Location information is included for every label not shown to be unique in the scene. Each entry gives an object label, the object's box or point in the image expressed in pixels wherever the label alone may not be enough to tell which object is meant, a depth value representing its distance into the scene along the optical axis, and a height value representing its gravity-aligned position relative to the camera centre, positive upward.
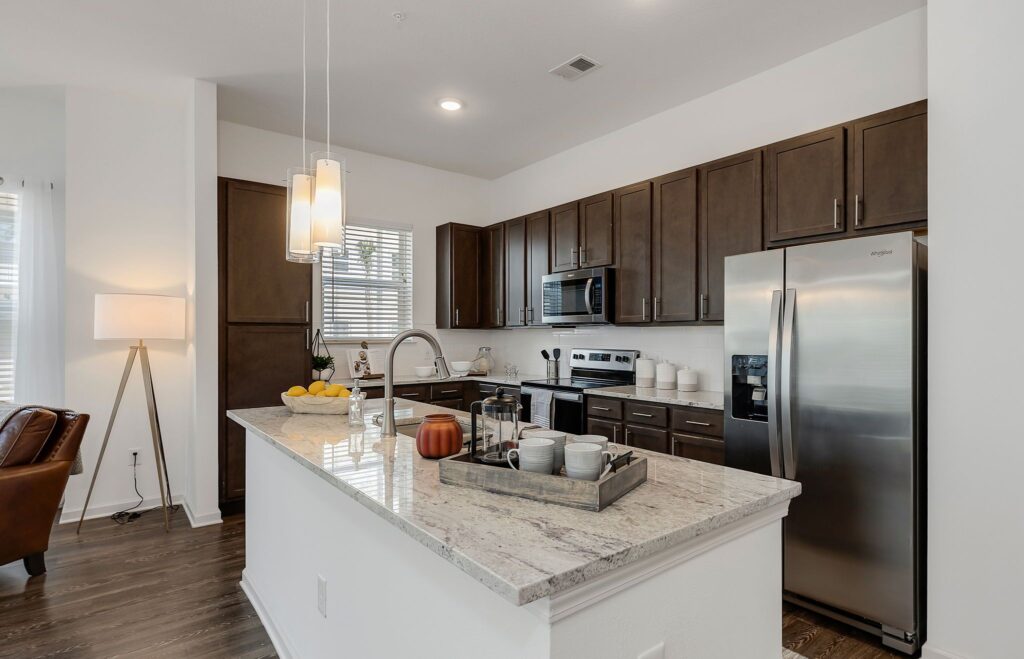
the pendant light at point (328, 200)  2.12 +0.50
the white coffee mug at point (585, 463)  1.25 -0.30
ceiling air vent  3.41 +1.66
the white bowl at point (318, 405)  2.58 -0.36
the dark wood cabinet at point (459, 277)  5.36 +0.52
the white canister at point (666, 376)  3.93 -0.33
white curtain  4.13 +0.22
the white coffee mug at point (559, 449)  1.36 -0.30
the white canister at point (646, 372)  4.10 -0.31
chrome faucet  2.04 -0.19
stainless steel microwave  4.09 +0.25
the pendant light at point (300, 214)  2.15 +0.45
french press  1.50 -0.26
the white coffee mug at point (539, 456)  1.32 -0.30
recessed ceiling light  4.00 +1.65
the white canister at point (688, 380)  3.76 -0.34
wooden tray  1.21 -0.36
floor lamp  3.55 +0.03
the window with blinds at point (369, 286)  4.98 +0.41
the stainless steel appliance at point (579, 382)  3.98 -0.42
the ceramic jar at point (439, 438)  1.70 -0.34
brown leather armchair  2.75 -0.76
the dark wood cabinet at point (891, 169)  2.50 +0.76
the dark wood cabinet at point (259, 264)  3.95 +0.48
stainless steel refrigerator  2.23 -0.37
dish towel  4.20 -0.59
